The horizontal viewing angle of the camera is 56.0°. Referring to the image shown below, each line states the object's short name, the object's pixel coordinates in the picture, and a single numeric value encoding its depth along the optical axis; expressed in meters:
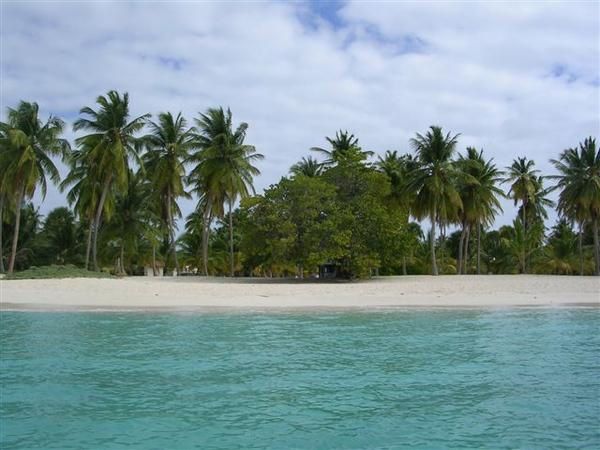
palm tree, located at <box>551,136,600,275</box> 39.97
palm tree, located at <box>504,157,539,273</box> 47.81
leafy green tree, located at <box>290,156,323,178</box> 45.42
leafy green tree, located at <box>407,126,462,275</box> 39.06
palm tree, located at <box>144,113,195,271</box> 39.12
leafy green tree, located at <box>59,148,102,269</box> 37.41
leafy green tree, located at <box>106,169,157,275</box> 43.72
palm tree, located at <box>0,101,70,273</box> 32.88
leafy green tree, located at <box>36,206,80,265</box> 47.00
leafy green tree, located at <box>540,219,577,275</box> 46.97
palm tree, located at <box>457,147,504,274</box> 43.16
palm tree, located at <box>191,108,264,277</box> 38.44
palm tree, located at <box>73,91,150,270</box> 34.56
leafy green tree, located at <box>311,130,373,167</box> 34.59
